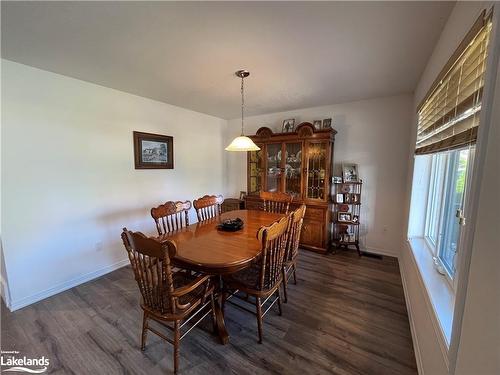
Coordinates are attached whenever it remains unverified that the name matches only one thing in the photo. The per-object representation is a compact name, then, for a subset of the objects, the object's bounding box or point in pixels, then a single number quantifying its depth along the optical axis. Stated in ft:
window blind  3.26
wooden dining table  5.00
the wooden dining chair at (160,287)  4.35
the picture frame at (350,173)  11.19
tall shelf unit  11.24
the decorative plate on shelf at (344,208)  11.38
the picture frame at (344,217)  11.29
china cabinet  11.30
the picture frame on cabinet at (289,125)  12.80
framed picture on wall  10.36
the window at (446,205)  5.18
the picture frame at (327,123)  11.70
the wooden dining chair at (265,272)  5.33
